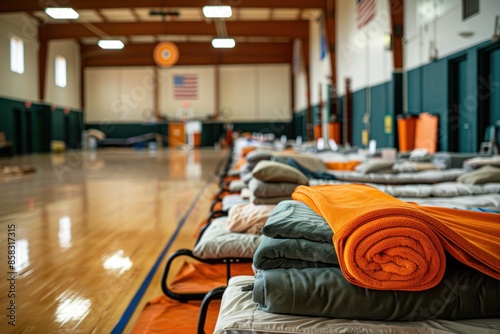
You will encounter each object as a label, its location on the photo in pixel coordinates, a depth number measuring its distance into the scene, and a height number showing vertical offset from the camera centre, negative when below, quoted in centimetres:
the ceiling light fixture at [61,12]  1041 +263
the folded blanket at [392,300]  142 -43
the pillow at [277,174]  342 -20
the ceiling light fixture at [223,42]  1460 +280
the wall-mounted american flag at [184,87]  2647 +282
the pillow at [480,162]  504 -22
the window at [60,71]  2277 +323
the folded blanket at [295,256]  159 -34
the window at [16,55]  1752 +307
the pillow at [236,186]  520 -43
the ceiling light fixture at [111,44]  1581 +301
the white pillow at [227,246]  272 -53
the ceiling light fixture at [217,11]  1071 +268
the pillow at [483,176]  414 -29
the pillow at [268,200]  336 -36
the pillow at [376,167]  485 -23
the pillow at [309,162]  488 -18
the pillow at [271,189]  337 -29
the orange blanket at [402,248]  137 -28
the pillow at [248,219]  295 -43
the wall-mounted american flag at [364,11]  1206 +309
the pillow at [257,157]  538 -14
